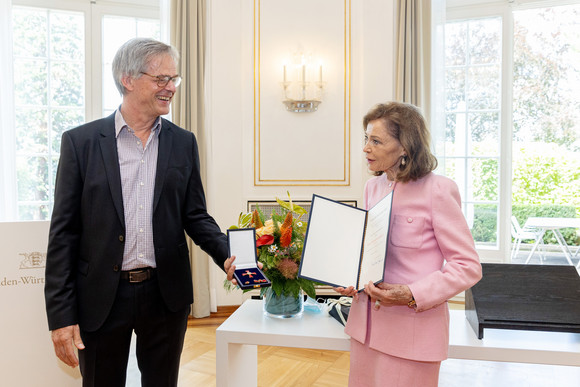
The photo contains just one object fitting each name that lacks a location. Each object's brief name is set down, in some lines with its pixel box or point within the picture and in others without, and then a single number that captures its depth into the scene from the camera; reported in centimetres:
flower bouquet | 170
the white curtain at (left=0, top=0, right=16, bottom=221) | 414
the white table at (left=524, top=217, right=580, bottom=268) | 543
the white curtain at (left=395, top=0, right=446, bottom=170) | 429
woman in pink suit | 130
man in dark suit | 144
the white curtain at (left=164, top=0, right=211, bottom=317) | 424
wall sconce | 432
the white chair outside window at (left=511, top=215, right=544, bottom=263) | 582
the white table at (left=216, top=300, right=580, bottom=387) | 154
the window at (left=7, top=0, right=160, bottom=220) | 431
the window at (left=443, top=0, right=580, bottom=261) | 452
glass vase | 184
